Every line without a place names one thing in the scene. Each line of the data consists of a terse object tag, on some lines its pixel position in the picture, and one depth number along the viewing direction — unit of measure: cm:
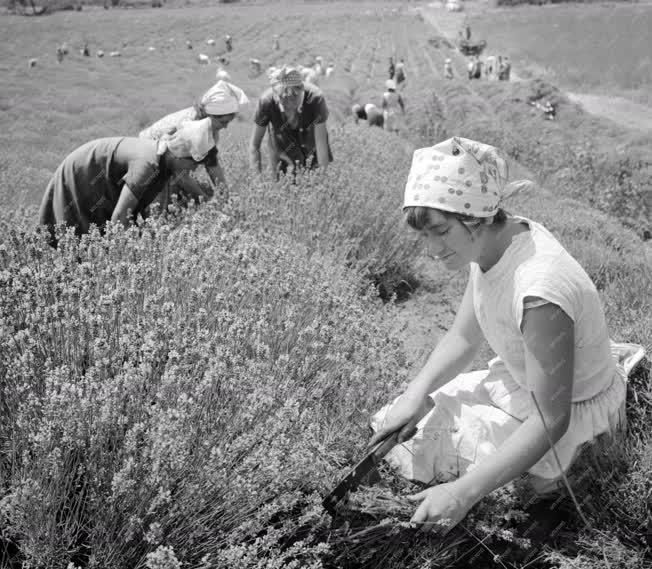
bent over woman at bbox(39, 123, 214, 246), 315
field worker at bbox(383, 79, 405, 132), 1202
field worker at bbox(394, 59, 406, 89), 2205
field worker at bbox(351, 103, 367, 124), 1288
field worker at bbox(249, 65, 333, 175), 439
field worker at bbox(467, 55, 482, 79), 2559
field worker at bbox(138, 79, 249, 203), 356
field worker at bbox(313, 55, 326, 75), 2270
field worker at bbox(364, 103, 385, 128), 1229
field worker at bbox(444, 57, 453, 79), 2535
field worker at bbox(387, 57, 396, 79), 2241
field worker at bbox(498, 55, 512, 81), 2455
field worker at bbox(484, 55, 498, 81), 2667
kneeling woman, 156
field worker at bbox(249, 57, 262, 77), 2613
